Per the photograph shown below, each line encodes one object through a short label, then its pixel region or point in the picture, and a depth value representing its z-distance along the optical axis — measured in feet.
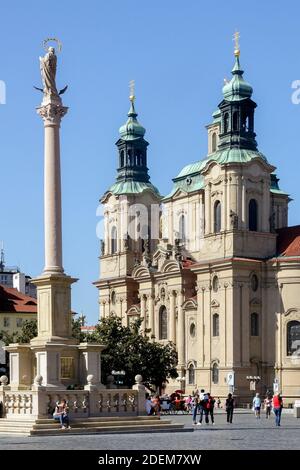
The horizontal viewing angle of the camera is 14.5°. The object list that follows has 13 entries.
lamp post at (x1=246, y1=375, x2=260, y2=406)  327.67
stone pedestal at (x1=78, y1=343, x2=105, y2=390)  146.20
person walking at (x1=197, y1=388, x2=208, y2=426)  179.22
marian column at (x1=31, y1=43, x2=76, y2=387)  144.36
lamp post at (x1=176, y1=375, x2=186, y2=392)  349.20
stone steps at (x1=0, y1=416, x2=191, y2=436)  135.85
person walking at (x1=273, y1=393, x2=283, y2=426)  177.17
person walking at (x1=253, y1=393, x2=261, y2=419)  226.79
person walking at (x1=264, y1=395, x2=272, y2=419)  232.67
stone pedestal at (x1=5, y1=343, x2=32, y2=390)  146.82
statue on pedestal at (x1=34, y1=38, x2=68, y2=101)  149.89
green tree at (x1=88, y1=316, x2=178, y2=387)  281.74
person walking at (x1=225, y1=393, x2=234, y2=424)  184.03
